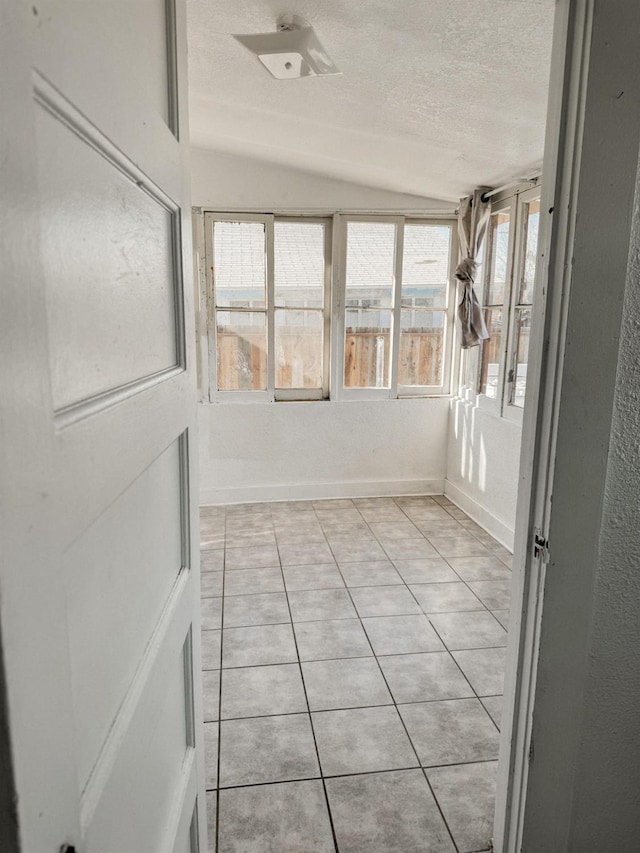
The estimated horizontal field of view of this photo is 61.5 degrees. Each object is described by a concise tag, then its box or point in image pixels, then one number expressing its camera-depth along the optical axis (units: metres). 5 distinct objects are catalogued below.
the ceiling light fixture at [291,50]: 1.85
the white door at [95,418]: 0.39
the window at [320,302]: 4.18
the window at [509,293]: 3.46
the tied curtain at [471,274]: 3.82
